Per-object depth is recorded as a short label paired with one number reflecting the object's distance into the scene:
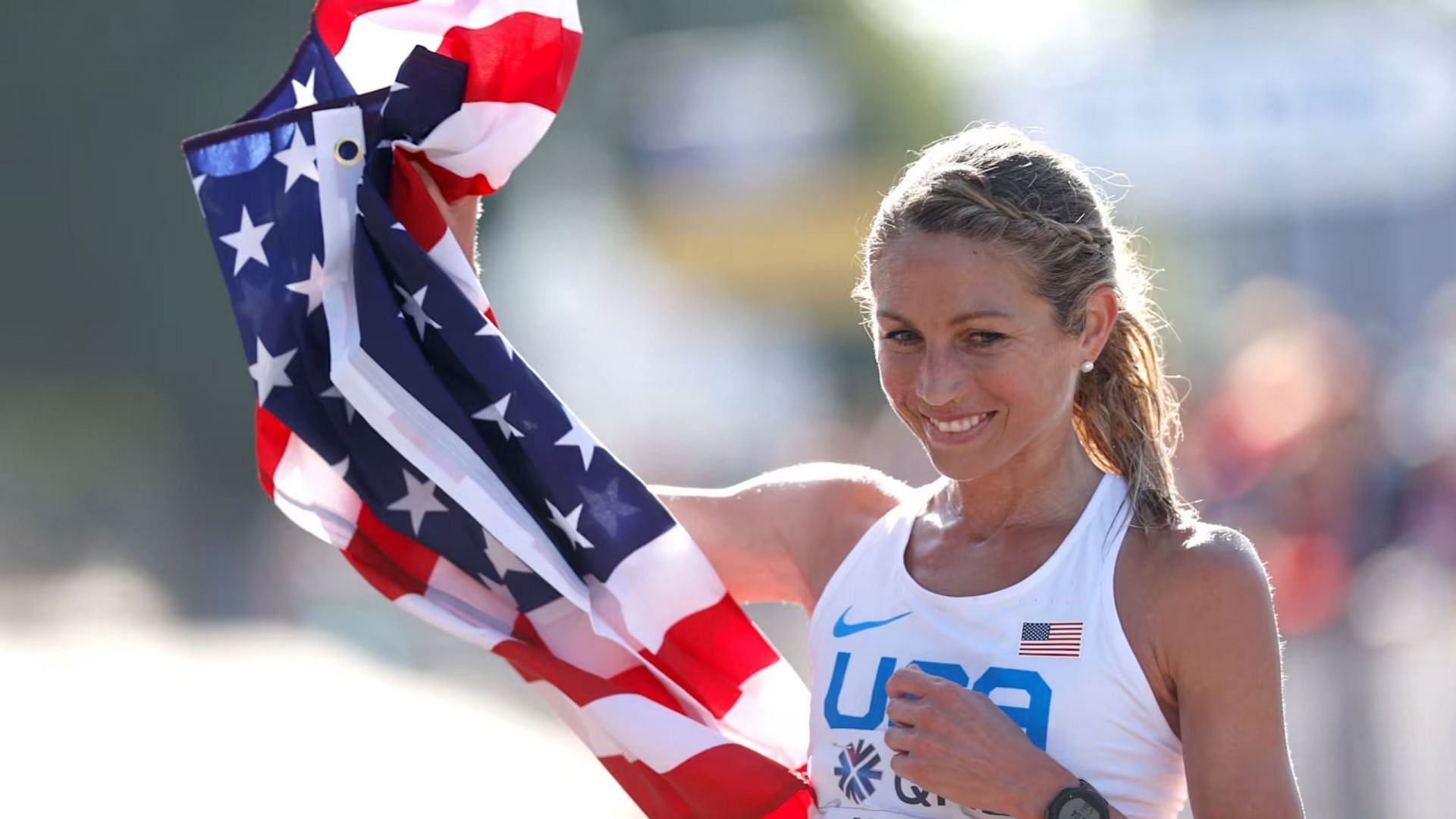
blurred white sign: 31.42
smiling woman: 5.40
